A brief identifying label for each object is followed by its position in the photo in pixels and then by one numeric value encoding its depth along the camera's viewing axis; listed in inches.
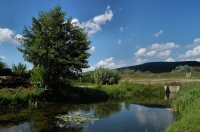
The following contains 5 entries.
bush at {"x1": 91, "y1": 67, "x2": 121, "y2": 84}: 1675.7
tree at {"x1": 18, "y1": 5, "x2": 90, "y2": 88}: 771.4
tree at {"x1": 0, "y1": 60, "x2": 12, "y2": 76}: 864.9
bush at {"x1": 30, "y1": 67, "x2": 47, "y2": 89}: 737.0
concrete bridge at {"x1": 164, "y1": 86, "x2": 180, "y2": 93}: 1622.8
